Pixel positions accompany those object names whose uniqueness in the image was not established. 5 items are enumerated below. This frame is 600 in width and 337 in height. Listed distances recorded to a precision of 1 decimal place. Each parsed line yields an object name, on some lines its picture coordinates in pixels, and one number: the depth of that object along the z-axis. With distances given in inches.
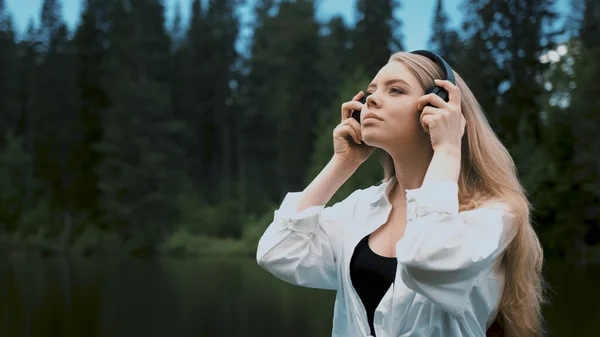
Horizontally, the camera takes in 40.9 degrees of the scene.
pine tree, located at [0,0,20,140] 1574.8
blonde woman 67.0
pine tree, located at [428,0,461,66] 1247.5
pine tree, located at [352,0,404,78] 1379.2
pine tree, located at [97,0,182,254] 1369.3
